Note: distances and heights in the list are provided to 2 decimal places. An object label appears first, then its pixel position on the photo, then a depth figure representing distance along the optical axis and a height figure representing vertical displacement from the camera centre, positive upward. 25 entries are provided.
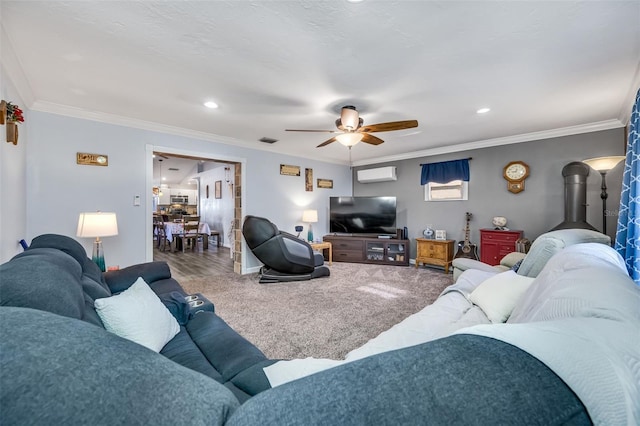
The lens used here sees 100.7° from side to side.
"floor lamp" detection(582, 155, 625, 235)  3.28 +0.60
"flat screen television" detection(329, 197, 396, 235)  5.74 -0.07
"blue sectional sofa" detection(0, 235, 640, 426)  0.34 -0.26
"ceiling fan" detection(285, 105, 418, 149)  2.79 +0.94
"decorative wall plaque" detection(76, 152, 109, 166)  3.26 +0.65
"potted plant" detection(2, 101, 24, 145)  2.03 +0.71
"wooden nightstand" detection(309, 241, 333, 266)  5.20 -0.69
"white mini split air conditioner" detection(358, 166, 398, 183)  5.86 +0.86
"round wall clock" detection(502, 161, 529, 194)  4.33 +0.64
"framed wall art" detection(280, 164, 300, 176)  5.30 +0.85
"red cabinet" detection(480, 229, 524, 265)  4.20 -0.50
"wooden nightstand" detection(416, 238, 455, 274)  4.87 -0.75
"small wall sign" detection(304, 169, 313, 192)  5.77 +0.70
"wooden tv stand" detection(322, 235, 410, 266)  5.43 -0.79
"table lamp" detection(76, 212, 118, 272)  2.71 -0.18
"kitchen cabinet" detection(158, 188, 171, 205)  10.95 +0.54
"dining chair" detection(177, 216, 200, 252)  6.94 -0.50
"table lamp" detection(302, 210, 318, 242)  5.50 -0.11
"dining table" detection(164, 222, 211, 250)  6.90 -0.47
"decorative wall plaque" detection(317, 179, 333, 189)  6.07 +0.67
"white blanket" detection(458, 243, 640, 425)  0.45 -0.26
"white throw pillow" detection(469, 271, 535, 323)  1.60 -0.53
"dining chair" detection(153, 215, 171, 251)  7.23 -0.60
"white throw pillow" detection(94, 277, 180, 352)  1.25 -0.53
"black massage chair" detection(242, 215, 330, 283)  4.08 -0.63
